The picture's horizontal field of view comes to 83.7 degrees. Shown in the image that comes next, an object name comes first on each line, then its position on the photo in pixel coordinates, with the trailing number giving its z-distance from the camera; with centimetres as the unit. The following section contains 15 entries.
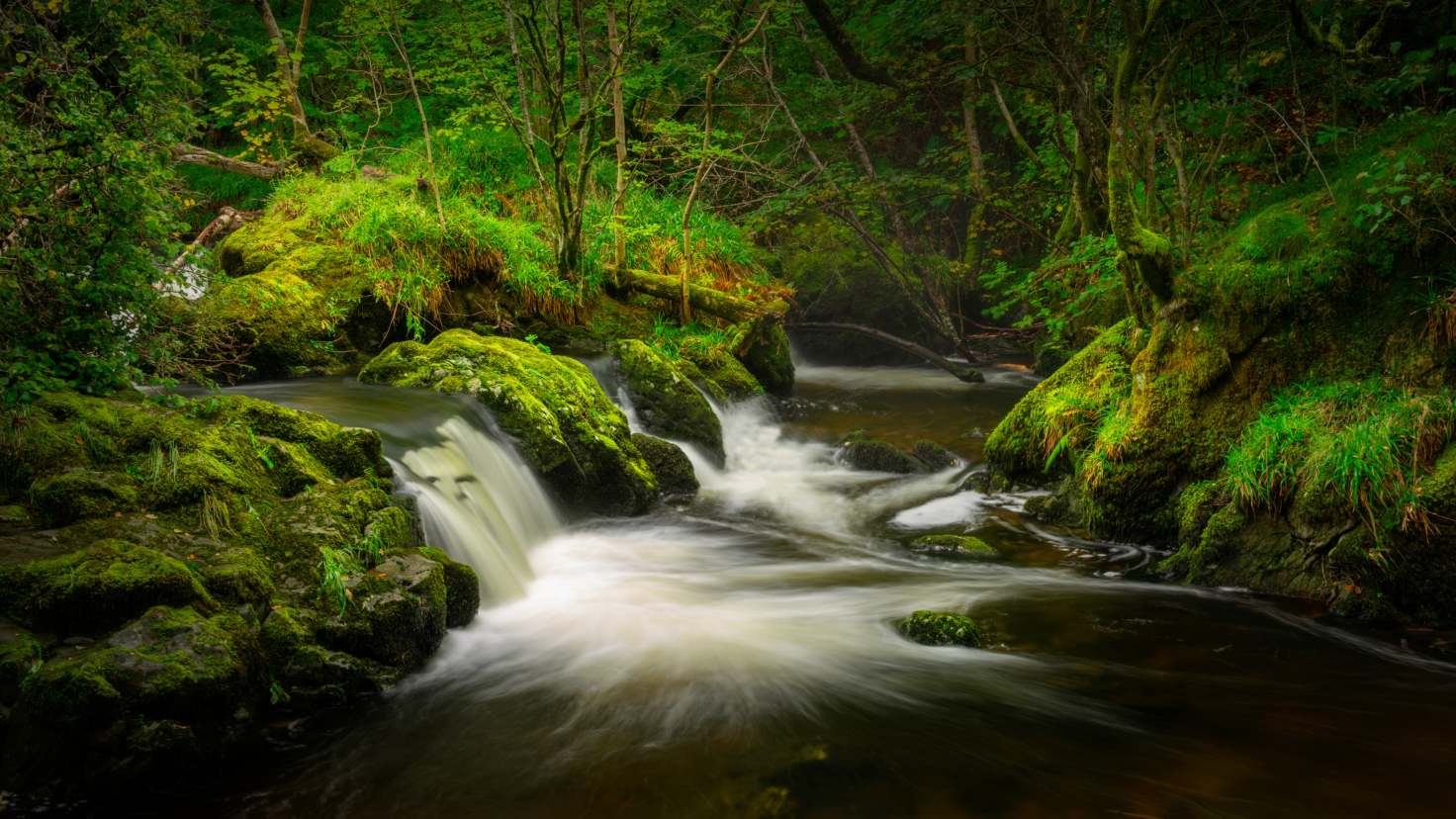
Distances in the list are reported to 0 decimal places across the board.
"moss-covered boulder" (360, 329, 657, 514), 720
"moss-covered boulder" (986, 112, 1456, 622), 448
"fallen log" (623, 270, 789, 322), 1153
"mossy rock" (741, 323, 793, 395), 1246
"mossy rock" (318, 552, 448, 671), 383
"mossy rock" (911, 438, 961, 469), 891
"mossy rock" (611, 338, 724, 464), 922
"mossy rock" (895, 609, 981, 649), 466
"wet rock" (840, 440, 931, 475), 889
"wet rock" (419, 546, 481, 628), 455
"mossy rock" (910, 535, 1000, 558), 625
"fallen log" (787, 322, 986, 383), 1228
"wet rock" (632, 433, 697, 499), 816
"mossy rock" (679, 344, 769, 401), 1130
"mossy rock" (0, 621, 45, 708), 283
